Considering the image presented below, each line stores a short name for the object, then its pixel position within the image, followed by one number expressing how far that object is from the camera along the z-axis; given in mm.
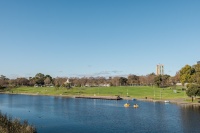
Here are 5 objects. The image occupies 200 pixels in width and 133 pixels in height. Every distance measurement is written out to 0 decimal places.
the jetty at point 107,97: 152275
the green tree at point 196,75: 143475
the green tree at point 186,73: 161625
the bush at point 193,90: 111012
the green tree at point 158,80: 188750
